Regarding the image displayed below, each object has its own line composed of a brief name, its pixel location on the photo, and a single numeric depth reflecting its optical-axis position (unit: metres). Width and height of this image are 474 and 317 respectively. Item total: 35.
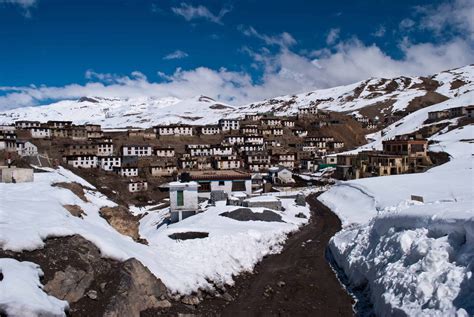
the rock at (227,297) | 19.52
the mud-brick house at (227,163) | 99.19
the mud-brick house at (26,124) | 116.00
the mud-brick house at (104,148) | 103.44
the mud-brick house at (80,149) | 99.88
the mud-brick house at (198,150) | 108.12
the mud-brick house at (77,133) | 114.39
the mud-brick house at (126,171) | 91.25
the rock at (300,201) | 50.06
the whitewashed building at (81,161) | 91.44
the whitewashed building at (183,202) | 42.16
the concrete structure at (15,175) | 31.61
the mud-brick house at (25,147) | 77.79
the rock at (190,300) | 17.78
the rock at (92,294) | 14.82
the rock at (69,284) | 14.27
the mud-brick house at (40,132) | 106.96
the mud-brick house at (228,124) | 132.41
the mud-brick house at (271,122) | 138.25
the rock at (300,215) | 42.52
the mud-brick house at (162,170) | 93.94
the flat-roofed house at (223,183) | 55.28
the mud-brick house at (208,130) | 130.75
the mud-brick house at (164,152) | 104.19
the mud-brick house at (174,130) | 124.69
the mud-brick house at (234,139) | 119.60
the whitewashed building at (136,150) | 100.69
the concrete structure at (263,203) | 42.00
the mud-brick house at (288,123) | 142.25
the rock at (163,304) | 16.59
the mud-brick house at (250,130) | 126.31
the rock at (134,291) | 14.68
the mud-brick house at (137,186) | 82.06
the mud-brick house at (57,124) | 117.69
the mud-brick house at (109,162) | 94.12
